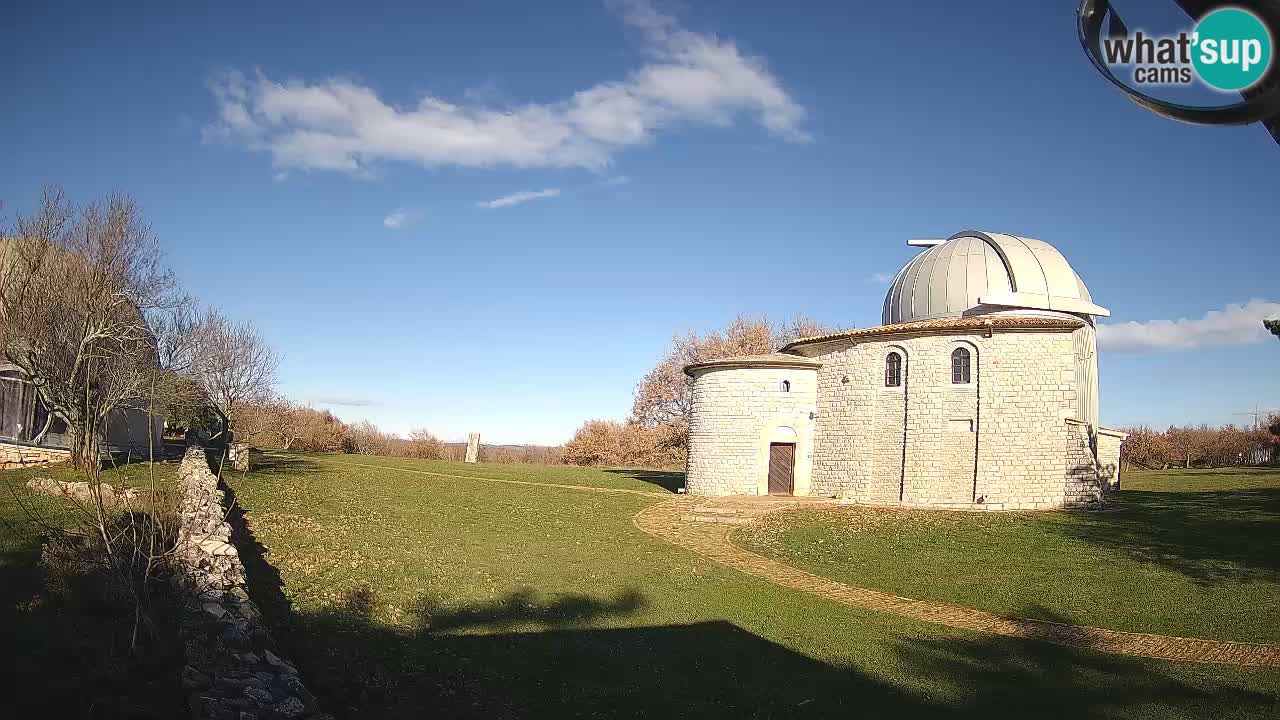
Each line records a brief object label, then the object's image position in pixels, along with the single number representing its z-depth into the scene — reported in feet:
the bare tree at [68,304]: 59.36
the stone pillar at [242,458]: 82.02
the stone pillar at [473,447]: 154.71
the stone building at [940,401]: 72.13
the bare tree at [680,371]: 161.58
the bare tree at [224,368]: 83.27
